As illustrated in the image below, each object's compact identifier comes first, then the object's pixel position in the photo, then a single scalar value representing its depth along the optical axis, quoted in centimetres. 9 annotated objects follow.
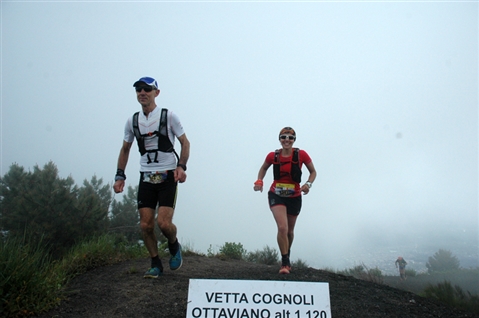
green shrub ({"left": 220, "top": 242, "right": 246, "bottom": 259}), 840
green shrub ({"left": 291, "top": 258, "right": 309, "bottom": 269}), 868
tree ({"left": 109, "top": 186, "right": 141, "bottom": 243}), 1199
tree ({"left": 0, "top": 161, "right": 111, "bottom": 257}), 873
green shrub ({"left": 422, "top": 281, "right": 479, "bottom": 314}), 477
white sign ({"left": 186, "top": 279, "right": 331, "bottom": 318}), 322
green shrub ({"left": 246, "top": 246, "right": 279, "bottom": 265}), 893
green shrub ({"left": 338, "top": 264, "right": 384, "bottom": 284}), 633
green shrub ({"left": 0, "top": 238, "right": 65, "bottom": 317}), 336
